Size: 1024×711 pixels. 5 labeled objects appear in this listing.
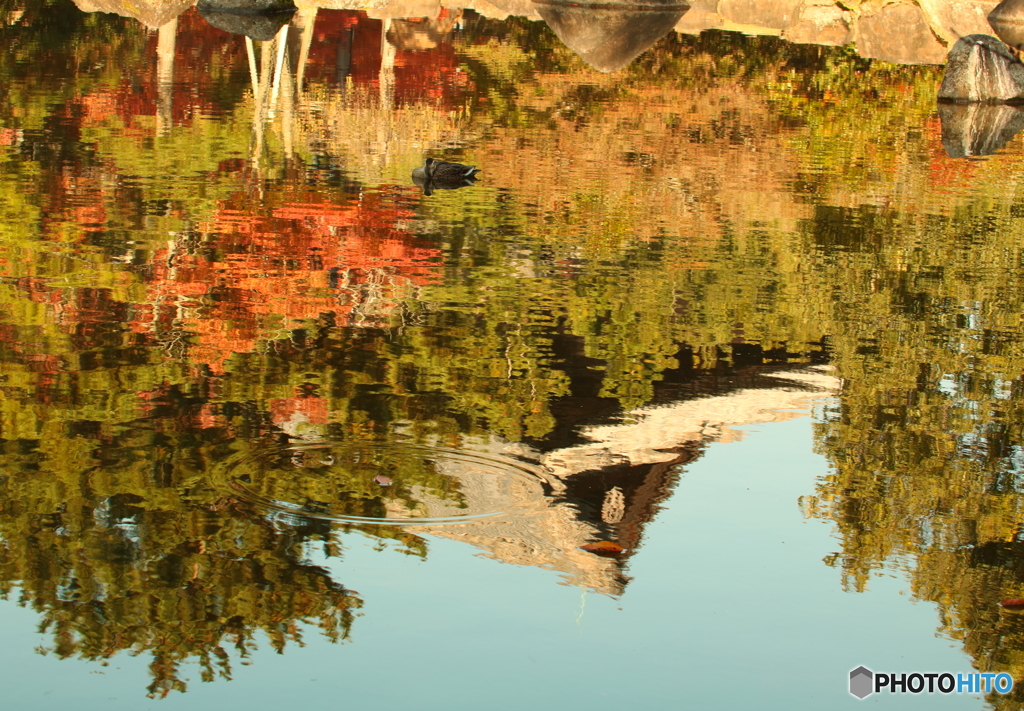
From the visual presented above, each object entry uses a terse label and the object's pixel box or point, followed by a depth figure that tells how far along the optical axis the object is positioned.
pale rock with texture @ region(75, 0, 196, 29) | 24.05
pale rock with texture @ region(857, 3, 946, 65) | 26.00
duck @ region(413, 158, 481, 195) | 12.61
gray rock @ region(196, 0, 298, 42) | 25.97
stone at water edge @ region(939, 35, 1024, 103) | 20.81
